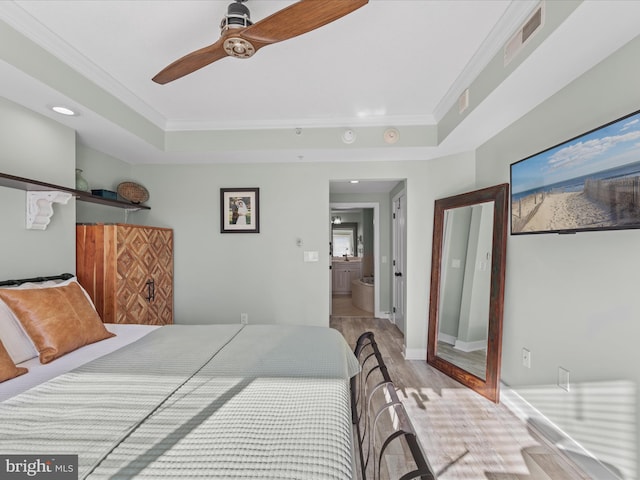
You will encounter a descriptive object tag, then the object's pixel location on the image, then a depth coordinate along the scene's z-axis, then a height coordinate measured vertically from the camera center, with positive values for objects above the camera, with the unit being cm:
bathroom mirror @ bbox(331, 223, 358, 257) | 908 -2
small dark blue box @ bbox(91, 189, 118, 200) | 262 +40
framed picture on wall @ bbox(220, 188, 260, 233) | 334 +32
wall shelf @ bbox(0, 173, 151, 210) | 176 +33
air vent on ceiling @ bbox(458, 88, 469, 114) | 217 +111
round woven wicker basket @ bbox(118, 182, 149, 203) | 301 +48
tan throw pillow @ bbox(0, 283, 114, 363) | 155 -50
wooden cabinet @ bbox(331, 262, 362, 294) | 745 -98
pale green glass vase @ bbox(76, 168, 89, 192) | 248 +47
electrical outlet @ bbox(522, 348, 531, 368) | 210 -89
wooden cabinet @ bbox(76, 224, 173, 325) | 240 -31
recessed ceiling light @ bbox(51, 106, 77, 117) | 204 +92
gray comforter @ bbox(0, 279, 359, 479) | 80 -64
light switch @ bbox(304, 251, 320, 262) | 334 -23
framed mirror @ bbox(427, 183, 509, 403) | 237 -46
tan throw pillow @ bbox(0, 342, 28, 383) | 132 -64
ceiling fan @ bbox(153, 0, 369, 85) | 118 +98
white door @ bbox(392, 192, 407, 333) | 413 -24
